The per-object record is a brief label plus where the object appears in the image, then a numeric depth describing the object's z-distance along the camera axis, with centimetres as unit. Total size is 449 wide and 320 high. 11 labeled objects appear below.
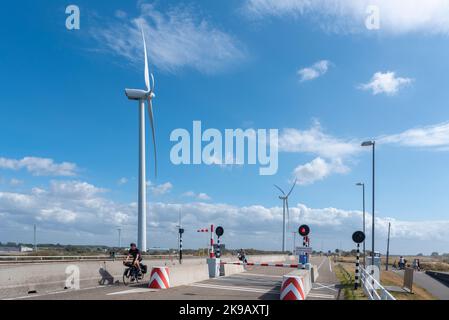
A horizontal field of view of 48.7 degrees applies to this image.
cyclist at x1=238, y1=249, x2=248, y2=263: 4549
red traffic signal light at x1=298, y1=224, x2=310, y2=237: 2576
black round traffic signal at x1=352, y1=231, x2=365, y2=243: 2338
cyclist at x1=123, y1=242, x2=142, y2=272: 2019
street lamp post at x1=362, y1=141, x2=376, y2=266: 3550
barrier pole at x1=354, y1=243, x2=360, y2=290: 2190
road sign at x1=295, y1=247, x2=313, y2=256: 2622
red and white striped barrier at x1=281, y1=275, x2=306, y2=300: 1591
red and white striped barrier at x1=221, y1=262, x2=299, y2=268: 2585
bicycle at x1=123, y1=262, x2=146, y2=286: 1976
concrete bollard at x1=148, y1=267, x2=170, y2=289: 1809
